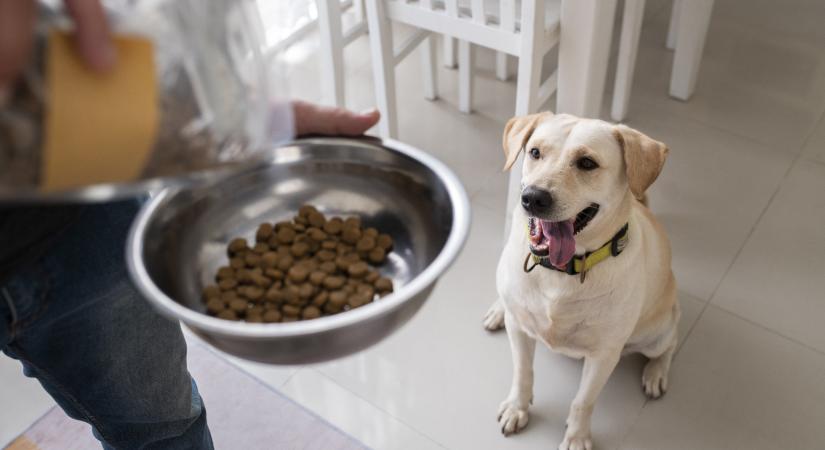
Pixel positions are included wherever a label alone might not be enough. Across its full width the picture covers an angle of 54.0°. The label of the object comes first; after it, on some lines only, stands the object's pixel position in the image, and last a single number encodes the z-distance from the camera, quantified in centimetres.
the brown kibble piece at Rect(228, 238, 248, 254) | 100
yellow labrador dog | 130
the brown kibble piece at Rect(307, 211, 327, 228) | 101
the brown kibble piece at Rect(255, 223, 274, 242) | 102
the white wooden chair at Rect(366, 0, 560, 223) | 170
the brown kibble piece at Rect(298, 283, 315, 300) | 95
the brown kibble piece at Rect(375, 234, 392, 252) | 102
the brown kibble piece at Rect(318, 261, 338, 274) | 99
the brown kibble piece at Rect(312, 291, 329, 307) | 94
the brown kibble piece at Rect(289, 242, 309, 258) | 99
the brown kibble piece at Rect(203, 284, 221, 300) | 94
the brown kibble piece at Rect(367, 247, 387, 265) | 100
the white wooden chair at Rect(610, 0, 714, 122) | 215
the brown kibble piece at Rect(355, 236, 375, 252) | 100
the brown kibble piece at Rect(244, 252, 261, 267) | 98
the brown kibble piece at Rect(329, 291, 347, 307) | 93
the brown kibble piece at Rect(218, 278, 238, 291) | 95
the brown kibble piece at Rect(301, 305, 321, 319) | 93
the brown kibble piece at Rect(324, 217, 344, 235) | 102
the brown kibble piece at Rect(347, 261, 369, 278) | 97
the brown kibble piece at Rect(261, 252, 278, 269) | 97
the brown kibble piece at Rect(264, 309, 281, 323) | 93
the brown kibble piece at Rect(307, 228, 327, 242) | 101
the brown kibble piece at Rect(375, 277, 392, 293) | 96
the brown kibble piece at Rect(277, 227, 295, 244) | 101
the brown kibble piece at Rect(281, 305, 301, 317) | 93
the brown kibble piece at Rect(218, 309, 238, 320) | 90
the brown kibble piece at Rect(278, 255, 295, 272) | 99
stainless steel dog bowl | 81
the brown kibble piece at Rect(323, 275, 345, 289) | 96
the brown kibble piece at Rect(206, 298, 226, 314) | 91
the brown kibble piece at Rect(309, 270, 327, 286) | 96
